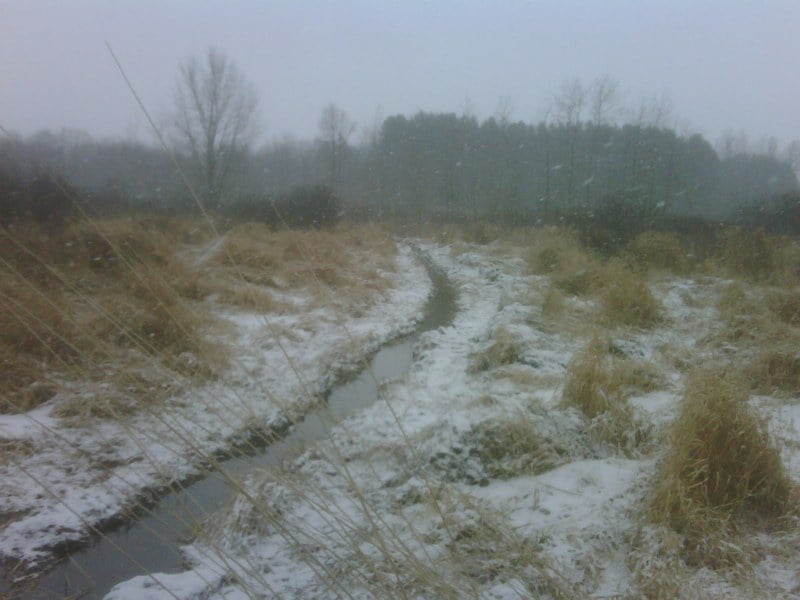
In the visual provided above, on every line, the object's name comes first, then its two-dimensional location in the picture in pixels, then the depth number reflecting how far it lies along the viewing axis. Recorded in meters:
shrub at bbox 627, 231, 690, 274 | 10.52
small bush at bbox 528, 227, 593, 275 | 11.03
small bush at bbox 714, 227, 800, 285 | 8.73
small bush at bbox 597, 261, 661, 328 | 7.21
